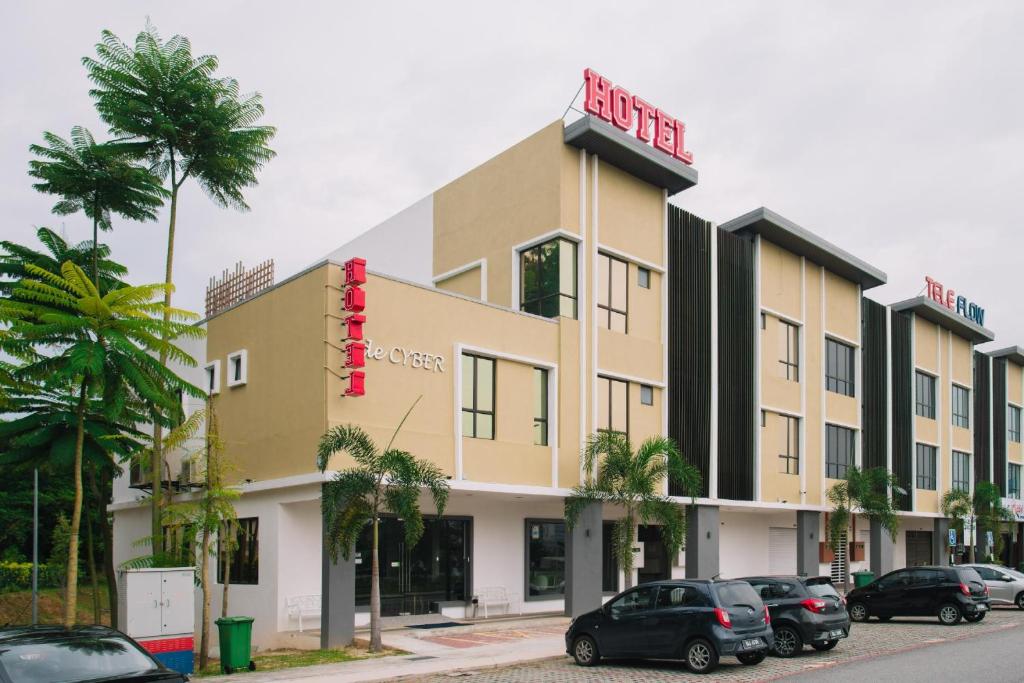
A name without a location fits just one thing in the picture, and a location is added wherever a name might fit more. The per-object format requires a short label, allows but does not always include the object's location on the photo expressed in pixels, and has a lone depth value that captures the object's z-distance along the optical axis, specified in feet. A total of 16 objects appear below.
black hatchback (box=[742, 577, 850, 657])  61.11
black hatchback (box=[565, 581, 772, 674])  53.26
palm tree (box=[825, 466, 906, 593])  114.93
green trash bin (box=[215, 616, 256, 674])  56.95
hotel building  73.26
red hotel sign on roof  86.60
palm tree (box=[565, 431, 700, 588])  82.38
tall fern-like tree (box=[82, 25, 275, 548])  75.46
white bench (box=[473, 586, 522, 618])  84.44
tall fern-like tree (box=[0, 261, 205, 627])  55.83
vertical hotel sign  68.44
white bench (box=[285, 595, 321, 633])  72.69
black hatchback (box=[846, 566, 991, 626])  82.48
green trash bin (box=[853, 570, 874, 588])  116.16
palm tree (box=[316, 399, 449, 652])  62.69
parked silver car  98.92
